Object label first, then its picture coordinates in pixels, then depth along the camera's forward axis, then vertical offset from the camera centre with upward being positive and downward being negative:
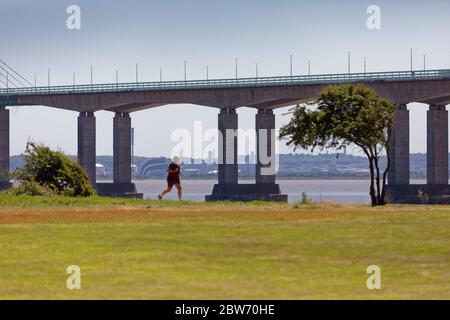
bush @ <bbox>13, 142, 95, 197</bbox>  69.19 -0.44
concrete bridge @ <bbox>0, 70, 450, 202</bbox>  125.06 +7.07
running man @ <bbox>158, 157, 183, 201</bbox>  58.28 -0.59
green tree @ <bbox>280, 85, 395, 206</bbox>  68.38 +2.45
